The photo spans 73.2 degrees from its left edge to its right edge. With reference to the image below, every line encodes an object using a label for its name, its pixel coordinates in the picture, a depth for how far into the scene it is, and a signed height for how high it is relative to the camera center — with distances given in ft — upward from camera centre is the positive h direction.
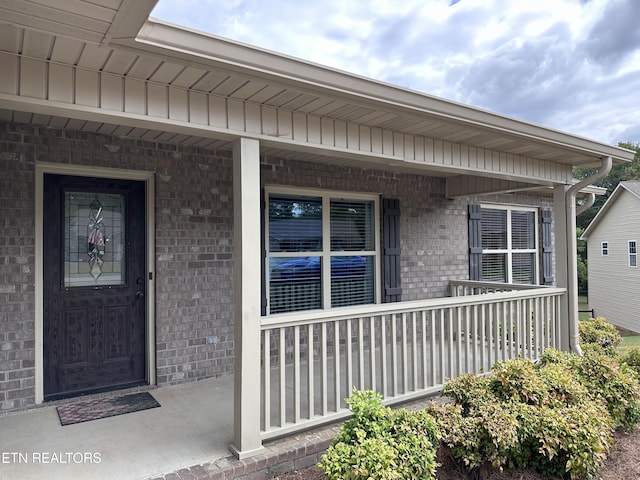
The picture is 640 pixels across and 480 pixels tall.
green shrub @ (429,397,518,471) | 8.98 -3.95
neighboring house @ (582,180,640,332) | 52.95 -1.39
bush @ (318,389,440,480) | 7.50 -3.65
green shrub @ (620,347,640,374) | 15.25 -4.01
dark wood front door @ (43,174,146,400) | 11.85 -0.90
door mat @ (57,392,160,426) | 10.76 -4.08
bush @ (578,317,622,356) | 21.29 -4.37
